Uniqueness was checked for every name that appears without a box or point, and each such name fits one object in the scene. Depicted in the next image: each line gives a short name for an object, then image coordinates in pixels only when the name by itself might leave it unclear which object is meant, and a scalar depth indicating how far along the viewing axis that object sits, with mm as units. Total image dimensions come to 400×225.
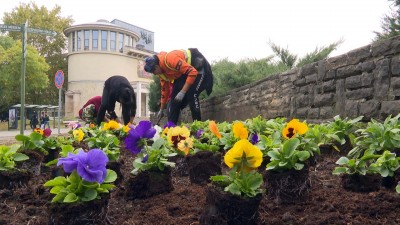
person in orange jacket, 6875
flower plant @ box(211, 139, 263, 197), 1556
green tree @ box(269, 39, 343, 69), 9188
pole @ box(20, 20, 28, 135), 8820
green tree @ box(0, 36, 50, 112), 32406
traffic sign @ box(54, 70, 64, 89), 11656
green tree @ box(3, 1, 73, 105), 41562
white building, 43375
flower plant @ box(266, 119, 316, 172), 1895
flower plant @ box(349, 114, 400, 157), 2150
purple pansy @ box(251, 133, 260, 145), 2244
